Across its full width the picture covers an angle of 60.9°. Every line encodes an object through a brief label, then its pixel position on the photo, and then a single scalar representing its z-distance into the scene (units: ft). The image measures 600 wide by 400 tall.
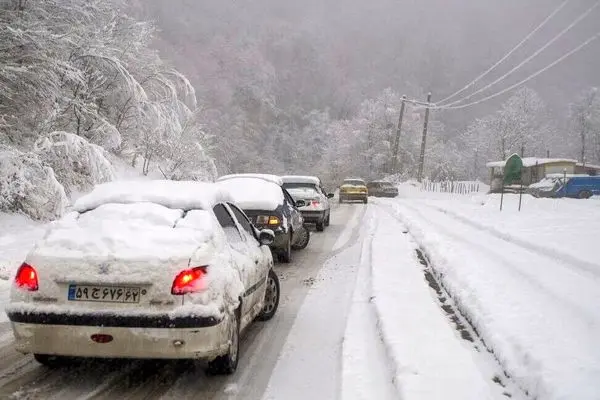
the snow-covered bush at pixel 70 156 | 39.29
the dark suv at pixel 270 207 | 31.17
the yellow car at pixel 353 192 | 106.58
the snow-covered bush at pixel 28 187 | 35.19
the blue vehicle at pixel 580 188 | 109.70
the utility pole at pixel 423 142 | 155.33
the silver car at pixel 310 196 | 48.93
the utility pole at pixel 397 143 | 174.09
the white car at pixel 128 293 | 12.14
